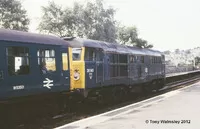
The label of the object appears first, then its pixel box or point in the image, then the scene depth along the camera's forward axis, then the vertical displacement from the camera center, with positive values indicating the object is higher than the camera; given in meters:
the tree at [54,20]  63.91 +7.76
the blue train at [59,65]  11.41 -0.06
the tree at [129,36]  111.69 +8.17
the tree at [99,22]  63.62 +7.26
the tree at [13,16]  50.95 +6.88
